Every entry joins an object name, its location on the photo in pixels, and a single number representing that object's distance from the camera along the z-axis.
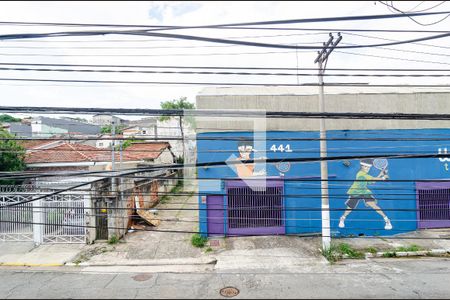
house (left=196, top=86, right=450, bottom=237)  10.28
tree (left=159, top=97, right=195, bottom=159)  35.53
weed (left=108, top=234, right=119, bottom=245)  10.06
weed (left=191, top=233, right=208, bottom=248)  9.70
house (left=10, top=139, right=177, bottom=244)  10.02
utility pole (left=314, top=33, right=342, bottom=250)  8.71
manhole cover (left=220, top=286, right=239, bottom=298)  6.57
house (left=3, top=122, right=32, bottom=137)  20.58
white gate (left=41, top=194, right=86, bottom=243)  10.02
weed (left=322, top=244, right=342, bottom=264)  8.57
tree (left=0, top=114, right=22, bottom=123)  36.21
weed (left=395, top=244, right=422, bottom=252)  9.10
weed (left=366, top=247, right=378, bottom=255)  9.00
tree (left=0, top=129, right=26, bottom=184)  12.21
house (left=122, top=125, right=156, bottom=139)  31.53
